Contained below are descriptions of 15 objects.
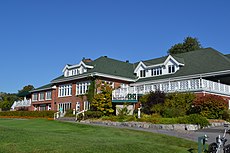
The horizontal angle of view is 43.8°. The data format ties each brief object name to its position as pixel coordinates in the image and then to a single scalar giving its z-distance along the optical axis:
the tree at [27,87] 93.30
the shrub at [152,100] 28.02
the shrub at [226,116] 25.16
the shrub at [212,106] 24.50
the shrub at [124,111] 29.03
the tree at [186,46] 58.53
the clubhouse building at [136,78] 30.52
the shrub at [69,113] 35.30
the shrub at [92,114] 30.27
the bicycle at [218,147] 9.80
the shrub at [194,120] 21.69
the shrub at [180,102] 26.33
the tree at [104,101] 31.59
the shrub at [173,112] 24.58
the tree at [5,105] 64.81
